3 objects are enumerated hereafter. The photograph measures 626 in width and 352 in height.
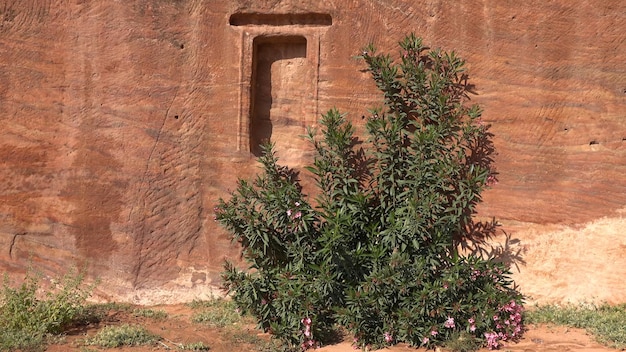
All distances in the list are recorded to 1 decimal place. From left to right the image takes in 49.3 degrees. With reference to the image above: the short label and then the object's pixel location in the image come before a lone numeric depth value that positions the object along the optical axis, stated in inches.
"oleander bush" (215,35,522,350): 223.5
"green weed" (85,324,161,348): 222.1
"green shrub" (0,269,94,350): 217.0
